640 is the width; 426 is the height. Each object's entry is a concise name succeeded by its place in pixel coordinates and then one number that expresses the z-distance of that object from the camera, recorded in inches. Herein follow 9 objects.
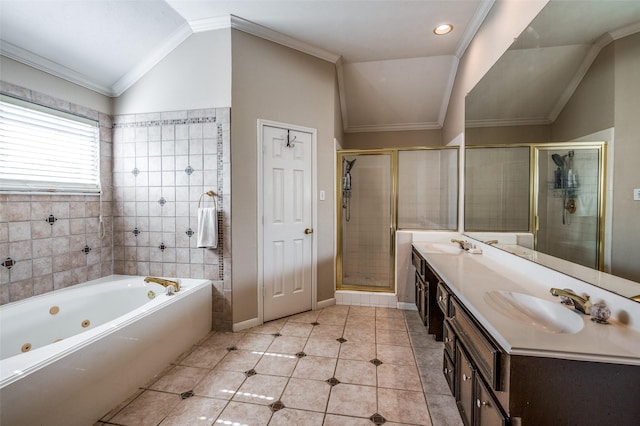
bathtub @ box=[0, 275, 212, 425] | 50.5
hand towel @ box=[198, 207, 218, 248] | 98.0
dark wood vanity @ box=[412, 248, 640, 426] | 31.7
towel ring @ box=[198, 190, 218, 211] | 100.2
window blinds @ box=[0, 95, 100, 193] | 81.2
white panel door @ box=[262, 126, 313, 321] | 108.7
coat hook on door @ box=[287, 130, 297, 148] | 111.3
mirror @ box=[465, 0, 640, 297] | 37.5
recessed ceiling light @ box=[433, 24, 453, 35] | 101.2
